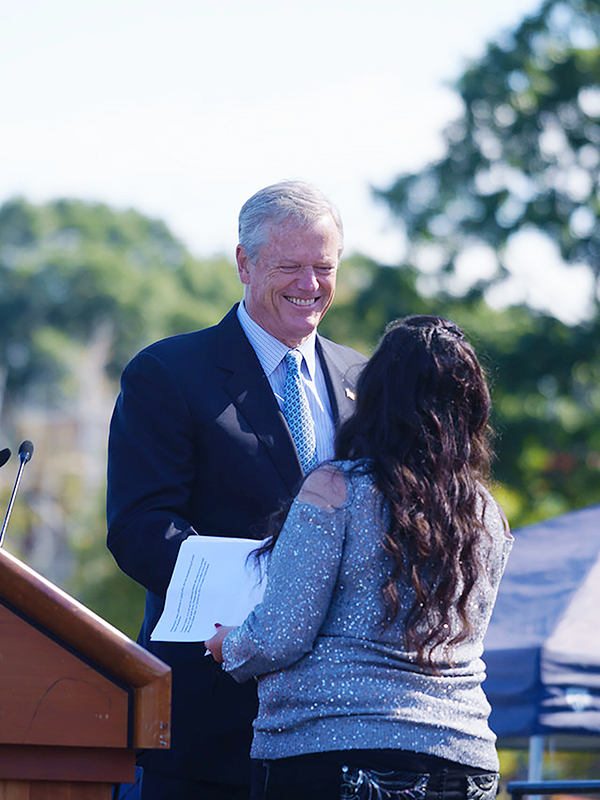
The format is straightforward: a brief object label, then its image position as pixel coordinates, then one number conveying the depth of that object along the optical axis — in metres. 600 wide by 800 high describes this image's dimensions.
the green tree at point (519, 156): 34.19
